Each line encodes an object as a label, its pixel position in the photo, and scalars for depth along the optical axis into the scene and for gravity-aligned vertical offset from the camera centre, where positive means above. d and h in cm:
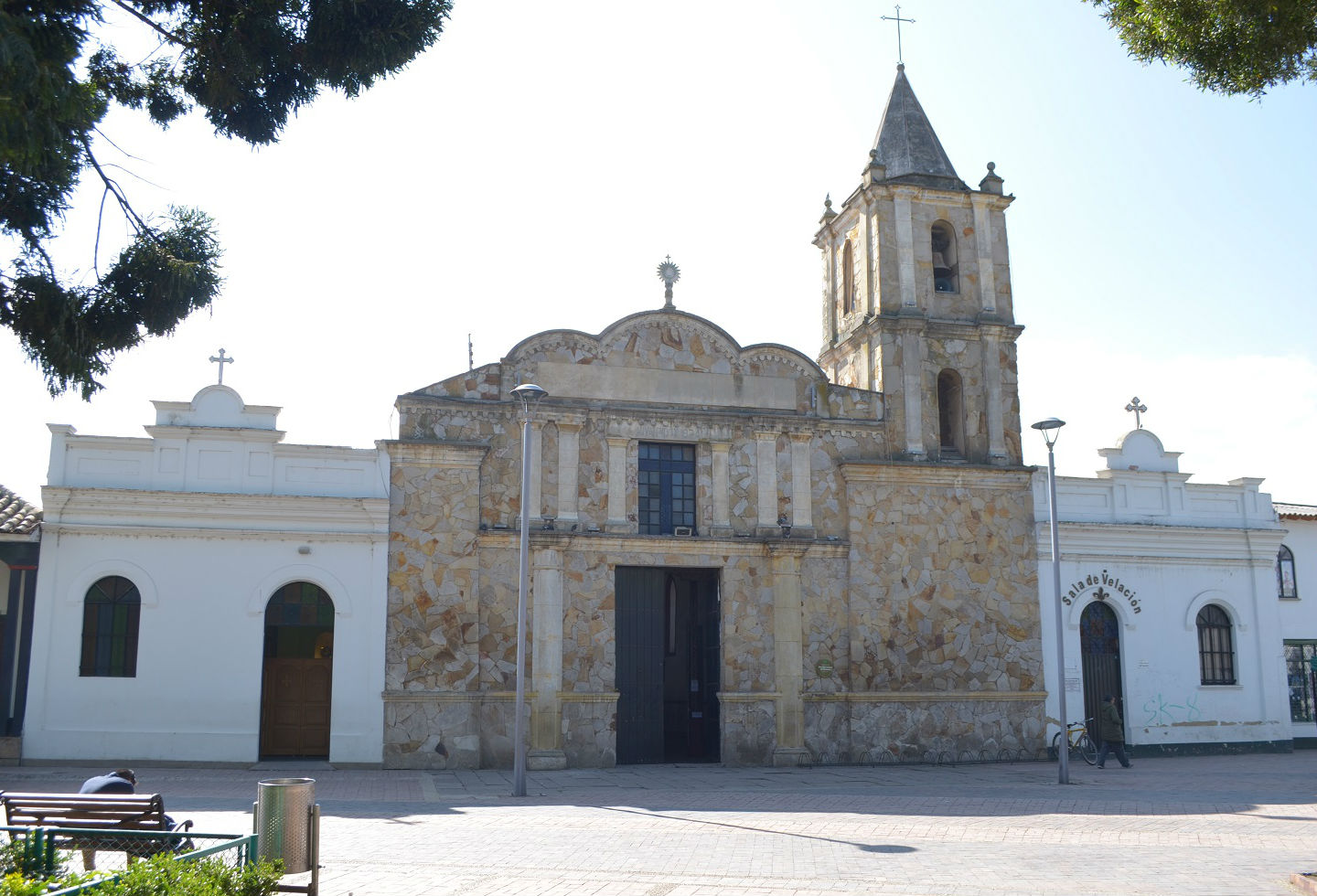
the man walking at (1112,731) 2272 -186
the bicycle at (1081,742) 2380 -218
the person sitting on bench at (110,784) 1079 -138
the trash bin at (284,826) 945 -154
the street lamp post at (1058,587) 1958 +85
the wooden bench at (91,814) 949 -146
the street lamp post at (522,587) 1752 +76
